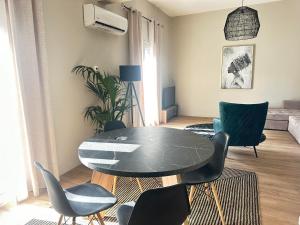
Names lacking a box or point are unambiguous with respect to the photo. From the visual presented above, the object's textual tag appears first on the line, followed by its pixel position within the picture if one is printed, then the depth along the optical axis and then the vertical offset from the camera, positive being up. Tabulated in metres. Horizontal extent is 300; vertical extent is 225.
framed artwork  5.97 +0.27
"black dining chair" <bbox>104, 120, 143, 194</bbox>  2.49 -0.51
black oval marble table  1.38 -0.53
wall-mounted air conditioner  3.22 +0.90
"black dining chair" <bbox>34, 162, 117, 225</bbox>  1.30 -0.78
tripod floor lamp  3.76 +0.11
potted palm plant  3.30 -0.18
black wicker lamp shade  2.88 +0.67
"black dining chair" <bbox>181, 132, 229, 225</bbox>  1.77 -0.77
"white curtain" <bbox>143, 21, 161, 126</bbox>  5.26 +0.19
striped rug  2.07 -1.27
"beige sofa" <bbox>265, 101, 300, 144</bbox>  4.72 -0.90
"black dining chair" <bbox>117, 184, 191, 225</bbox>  1.12 -0.65
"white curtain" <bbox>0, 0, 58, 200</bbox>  2.29 -0.13
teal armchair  3.35 -0.67
